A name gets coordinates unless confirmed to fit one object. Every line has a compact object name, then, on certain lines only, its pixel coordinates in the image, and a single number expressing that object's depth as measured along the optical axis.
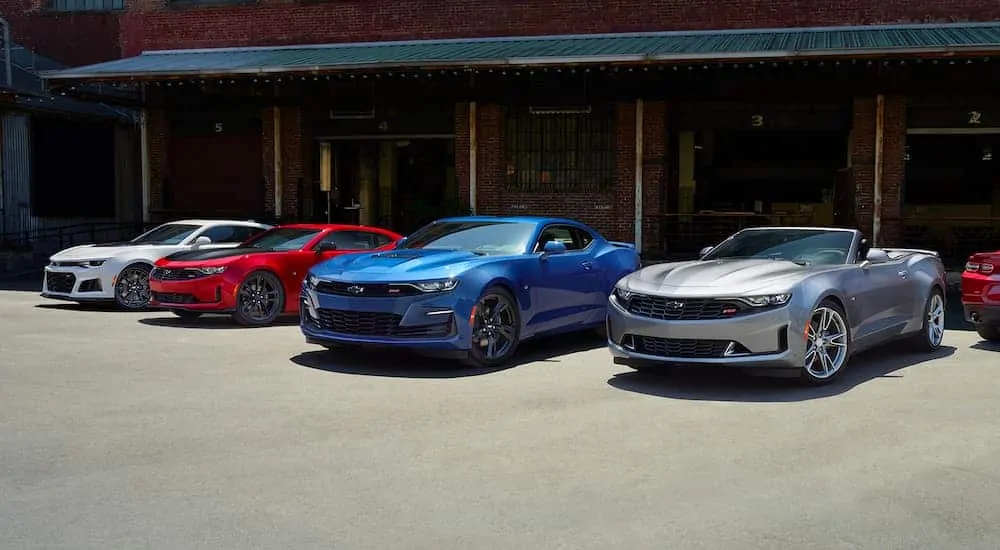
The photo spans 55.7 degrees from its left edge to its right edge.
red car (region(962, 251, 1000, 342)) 9.83
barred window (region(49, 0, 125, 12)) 27.27
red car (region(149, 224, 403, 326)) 11.90
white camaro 13.68
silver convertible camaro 7.37
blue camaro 8.31
